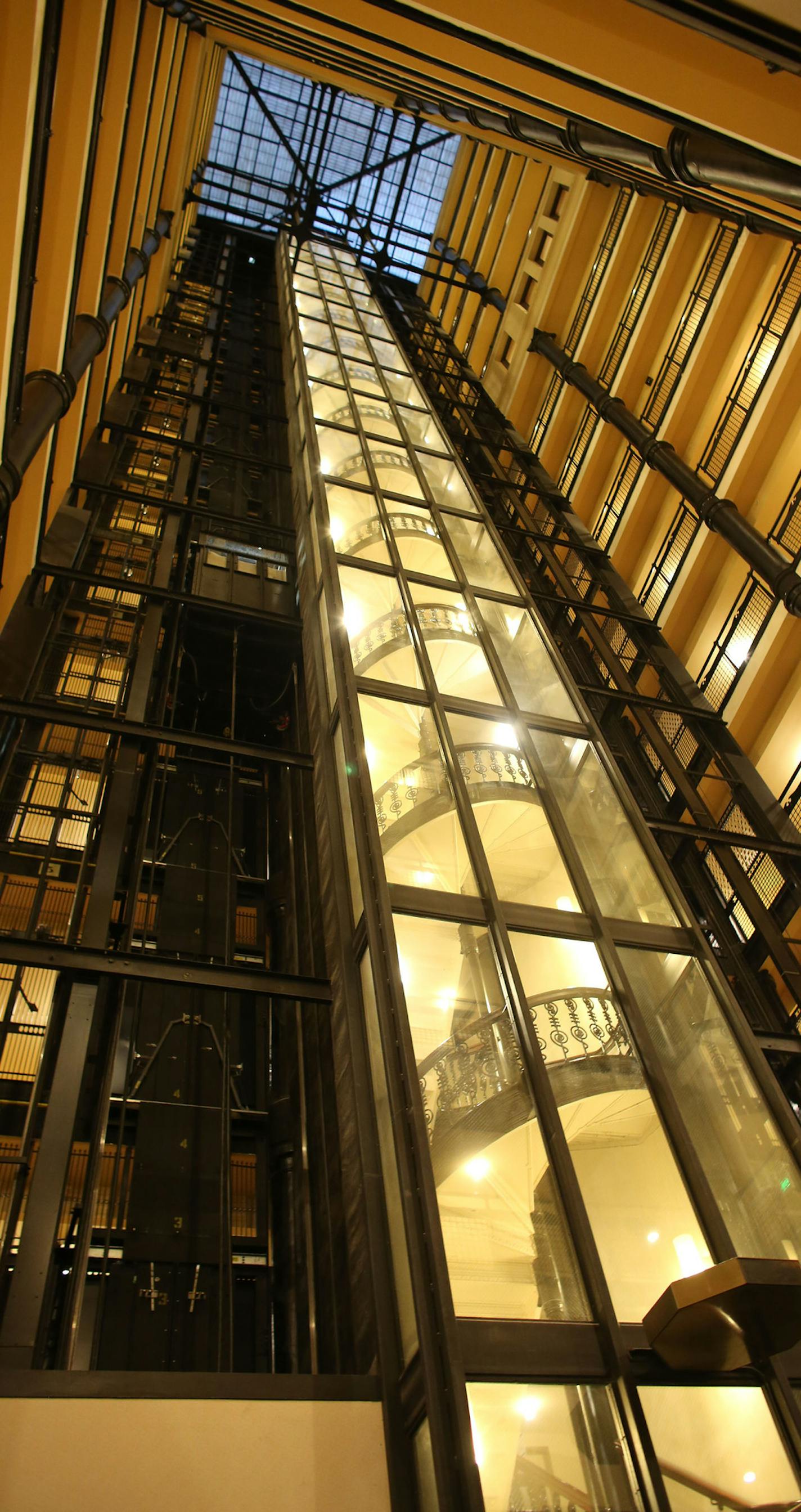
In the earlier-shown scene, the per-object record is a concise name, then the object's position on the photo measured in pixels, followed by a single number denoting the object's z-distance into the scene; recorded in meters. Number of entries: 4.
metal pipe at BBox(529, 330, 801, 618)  13.29
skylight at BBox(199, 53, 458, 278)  29.22
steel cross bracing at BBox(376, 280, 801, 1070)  12.21
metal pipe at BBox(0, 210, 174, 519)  9.48
